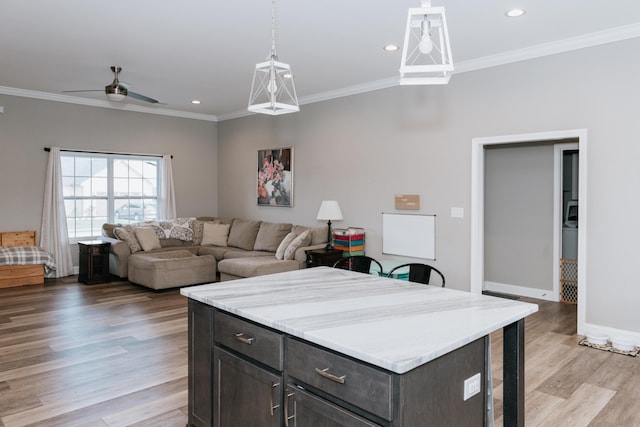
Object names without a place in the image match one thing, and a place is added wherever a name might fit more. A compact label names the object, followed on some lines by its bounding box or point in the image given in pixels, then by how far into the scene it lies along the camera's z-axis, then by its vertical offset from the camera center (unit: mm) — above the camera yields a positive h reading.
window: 7305 +240
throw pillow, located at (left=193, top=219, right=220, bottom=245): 7758 -468
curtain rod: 6879 +848
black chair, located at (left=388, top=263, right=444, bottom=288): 3254 -500
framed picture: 7316 +450
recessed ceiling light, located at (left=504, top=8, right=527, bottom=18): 3586 +1539
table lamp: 6070 -119
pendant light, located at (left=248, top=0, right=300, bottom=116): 2486 +643
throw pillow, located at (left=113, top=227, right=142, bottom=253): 6816 -504
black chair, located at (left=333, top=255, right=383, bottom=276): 3734 -495
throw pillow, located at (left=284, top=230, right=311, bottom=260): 6137 -548
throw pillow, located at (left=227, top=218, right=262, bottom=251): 7352 -499
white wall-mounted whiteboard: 5457 -383
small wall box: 5539 +29
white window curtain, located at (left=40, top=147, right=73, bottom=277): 6855 -244
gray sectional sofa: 6137 -651
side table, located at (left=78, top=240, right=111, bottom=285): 6633 -864
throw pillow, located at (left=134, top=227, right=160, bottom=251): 6922 -525
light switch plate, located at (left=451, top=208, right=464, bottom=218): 5137 -92
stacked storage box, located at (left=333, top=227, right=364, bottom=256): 5988 -491
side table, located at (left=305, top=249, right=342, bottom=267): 5840 -687
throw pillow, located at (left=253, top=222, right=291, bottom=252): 6918 -493
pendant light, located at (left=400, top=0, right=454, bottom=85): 1773 +703
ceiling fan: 5038 +1258
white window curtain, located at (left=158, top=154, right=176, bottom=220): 8094 +211
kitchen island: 1559 -595
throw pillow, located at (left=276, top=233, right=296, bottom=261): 6223 -576
